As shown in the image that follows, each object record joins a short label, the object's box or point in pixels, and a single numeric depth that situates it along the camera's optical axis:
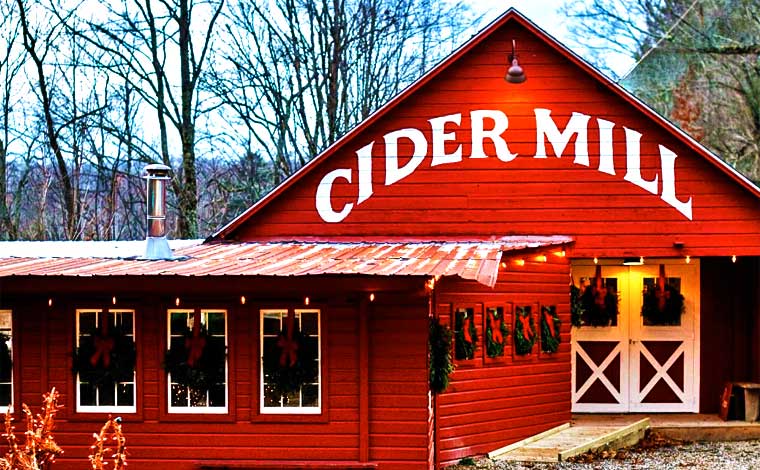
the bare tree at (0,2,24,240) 28.86
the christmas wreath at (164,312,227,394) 11.59
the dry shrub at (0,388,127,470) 6.72
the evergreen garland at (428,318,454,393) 11.49
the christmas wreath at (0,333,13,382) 11.89
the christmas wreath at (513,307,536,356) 13.51
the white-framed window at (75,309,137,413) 11.68
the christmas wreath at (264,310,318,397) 11.50
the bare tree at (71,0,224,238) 28.44
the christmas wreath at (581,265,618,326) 15.73
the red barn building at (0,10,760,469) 11.40
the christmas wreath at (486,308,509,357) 13.01
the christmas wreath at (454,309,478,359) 12.38
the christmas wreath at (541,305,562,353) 14.05
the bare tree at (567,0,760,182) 29.00
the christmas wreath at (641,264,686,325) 15.59
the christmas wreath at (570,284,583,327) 15.27
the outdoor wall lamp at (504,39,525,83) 13.73
